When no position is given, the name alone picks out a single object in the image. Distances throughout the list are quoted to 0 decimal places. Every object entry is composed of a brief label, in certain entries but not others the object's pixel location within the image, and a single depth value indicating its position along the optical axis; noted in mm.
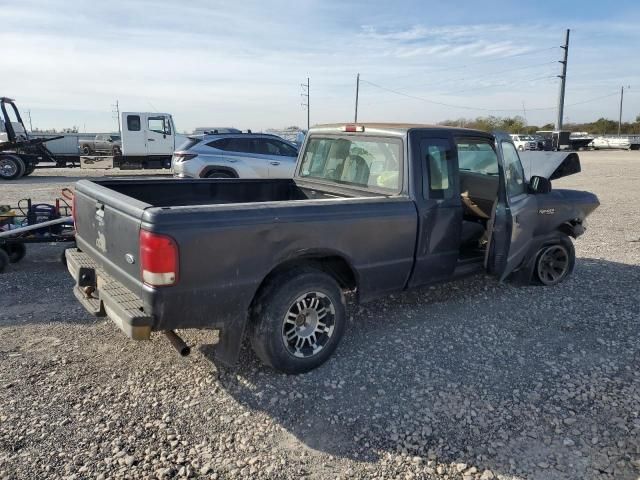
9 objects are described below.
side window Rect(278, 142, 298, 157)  13453
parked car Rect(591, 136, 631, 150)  50656
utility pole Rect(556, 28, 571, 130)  31047
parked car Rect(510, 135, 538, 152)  39181
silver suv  12477
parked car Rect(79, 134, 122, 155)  31933
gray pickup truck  3072
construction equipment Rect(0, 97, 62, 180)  18609
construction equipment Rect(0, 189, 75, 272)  6041
